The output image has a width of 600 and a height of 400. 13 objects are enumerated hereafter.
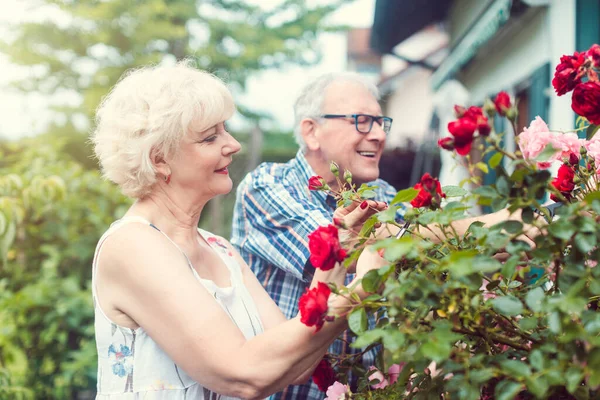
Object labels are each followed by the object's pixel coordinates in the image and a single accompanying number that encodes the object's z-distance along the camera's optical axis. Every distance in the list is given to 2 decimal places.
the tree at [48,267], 3.54
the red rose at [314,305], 1.21
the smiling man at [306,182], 2.13
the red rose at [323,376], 1.57
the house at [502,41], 4.40
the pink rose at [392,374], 1.47
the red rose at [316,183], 1.51
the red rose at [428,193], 1.19
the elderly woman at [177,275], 1.51
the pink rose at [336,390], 1.49
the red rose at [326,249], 1.22
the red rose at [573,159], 1.38
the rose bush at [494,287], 0.95
